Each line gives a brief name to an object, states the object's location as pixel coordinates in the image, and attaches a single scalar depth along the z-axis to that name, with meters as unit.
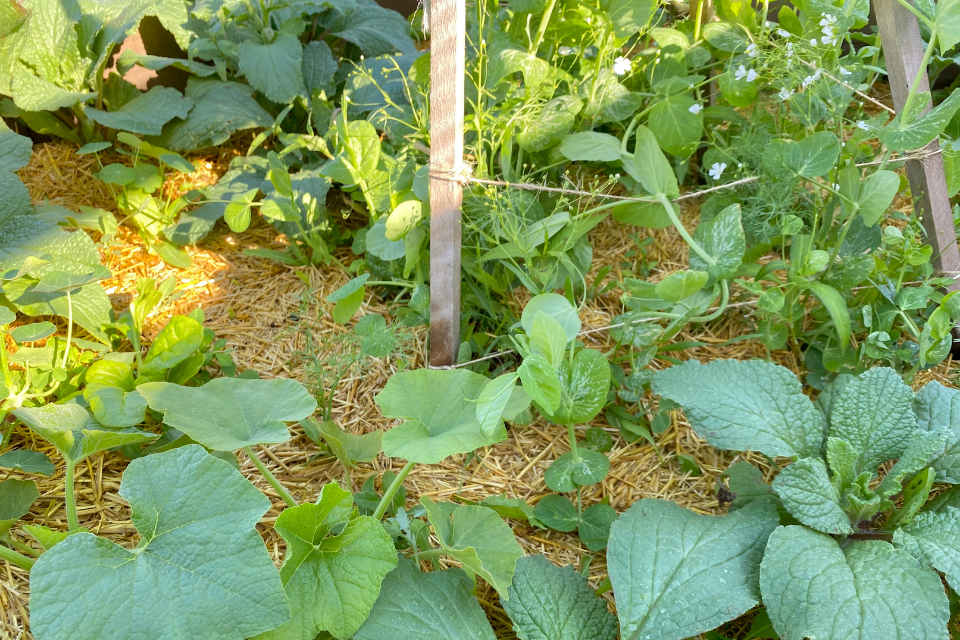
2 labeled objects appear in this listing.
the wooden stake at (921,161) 1.42
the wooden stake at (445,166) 1.20
